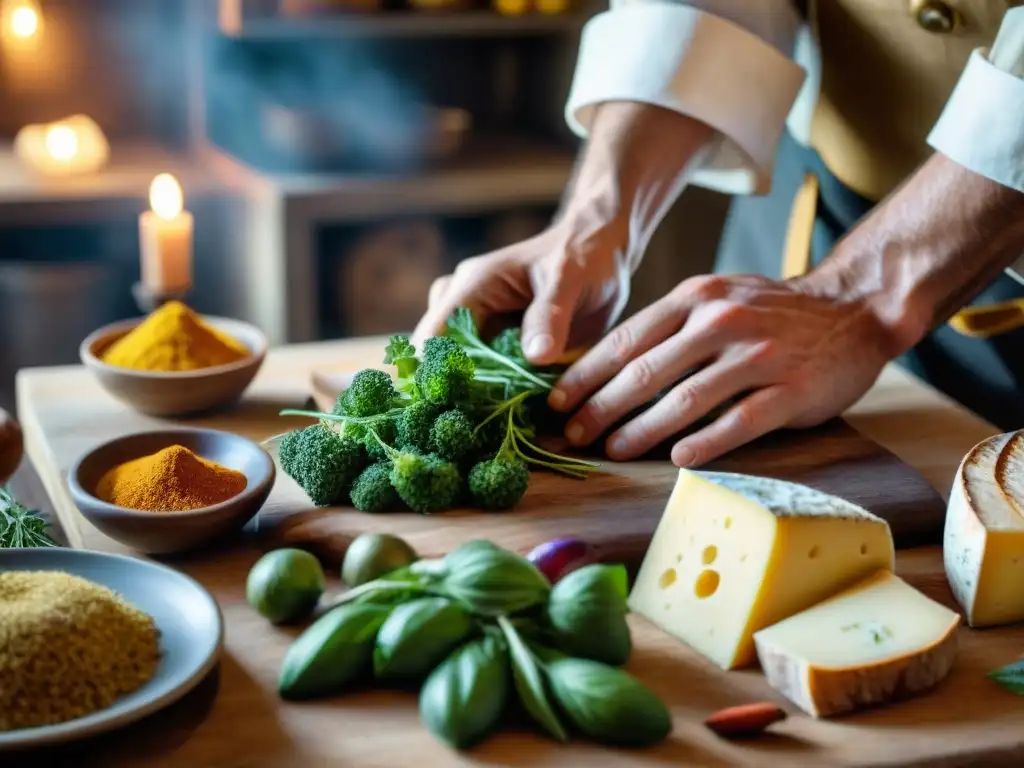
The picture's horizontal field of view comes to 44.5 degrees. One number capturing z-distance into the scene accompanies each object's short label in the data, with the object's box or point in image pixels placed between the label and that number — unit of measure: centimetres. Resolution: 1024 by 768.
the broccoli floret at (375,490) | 121
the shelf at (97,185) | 267
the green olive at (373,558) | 103
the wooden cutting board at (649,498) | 118
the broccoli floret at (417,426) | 123
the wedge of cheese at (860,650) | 94
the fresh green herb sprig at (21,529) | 114
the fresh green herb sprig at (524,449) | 128
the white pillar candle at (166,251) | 189
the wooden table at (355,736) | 88
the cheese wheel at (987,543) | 107
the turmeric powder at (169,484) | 115
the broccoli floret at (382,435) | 125
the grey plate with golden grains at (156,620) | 82
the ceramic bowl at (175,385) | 147
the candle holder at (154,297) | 190
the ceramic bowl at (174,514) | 112
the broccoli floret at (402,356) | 132
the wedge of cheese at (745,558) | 101
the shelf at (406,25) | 280
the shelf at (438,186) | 279
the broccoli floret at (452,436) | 121
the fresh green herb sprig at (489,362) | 138
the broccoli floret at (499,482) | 121
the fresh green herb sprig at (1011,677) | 99
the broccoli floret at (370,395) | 127
